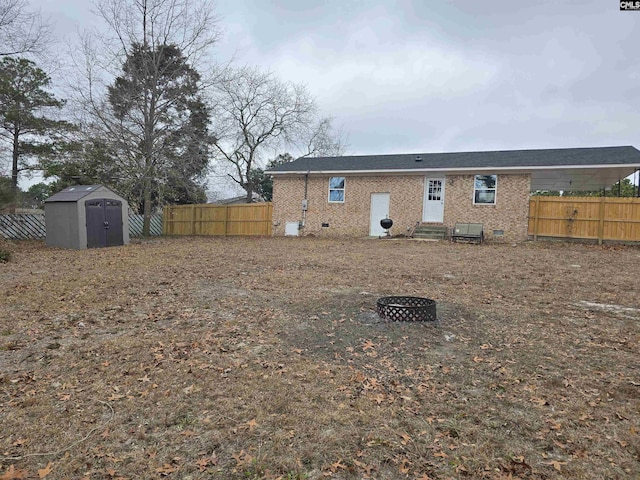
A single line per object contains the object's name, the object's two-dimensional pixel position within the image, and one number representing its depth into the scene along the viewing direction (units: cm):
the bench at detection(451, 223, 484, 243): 1530
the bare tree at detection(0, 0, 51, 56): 1410
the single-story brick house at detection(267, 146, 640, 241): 1557
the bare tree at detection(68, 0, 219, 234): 1858
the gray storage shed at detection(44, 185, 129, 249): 1399
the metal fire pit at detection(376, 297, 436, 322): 493
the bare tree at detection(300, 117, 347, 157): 3478
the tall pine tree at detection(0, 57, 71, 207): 1564
